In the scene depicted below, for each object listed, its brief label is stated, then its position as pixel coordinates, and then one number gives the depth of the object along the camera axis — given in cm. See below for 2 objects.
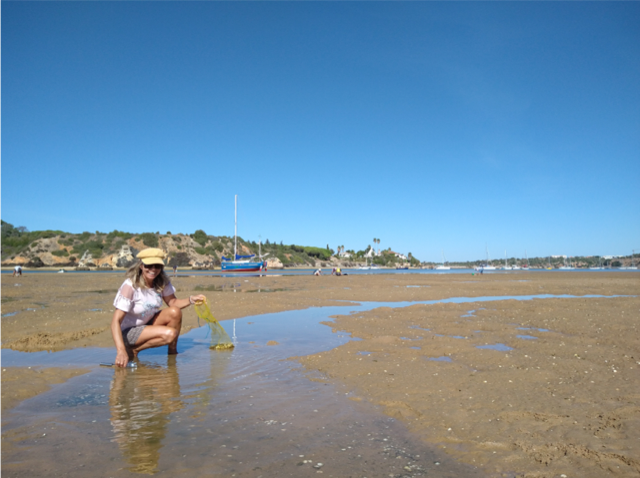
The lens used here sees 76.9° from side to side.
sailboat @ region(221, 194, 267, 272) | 7219
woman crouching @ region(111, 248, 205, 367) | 620
